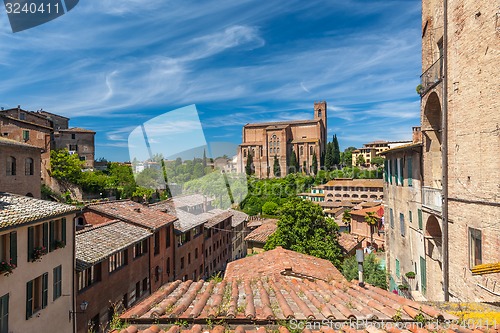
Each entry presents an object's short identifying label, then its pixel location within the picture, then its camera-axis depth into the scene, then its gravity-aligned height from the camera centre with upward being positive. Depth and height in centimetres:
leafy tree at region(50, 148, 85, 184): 4525 +85
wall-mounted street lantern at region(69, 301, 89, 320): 1241 -507
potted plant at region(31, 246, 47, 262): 1027 -252
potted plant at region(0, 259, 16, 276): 863 -252
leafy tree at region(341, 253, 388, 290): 1766 -573
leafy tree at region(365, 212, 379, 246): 3850 -590
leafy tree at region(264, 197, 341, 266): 2347 -465
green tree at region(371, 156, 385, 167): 10709 +297
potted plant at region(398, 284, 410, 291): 1527 -557
